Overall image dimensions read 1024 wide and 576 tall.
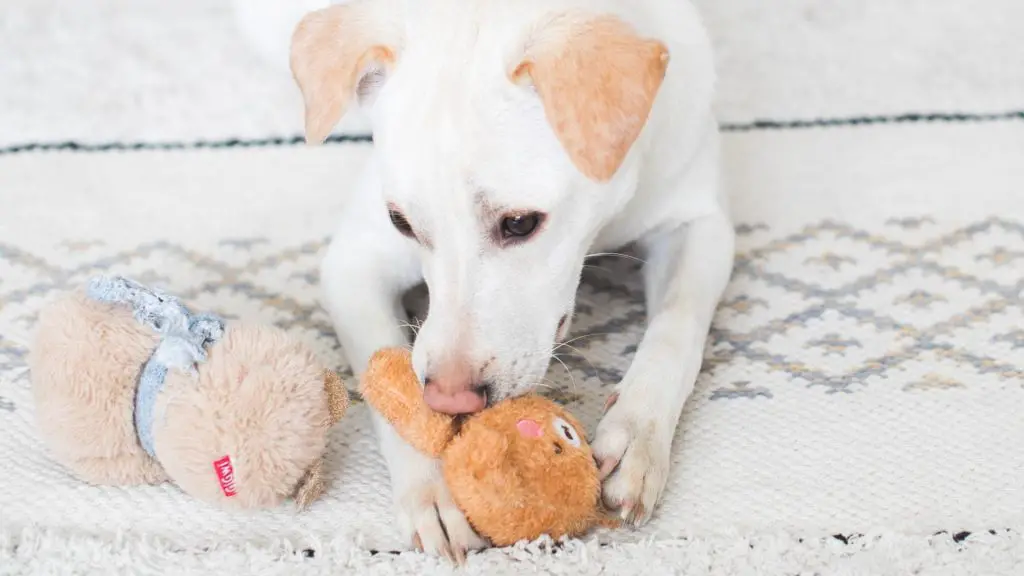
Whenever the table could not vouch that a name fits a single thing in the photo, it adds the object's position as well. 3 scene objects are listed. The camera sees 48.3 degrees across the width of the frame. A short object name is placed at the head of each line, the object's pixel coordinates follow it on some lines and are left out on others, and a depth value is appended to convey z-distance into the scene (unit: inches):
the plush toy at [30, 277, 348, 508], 49.5
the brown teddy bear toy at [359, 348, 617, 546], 48.0
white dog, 51.1
